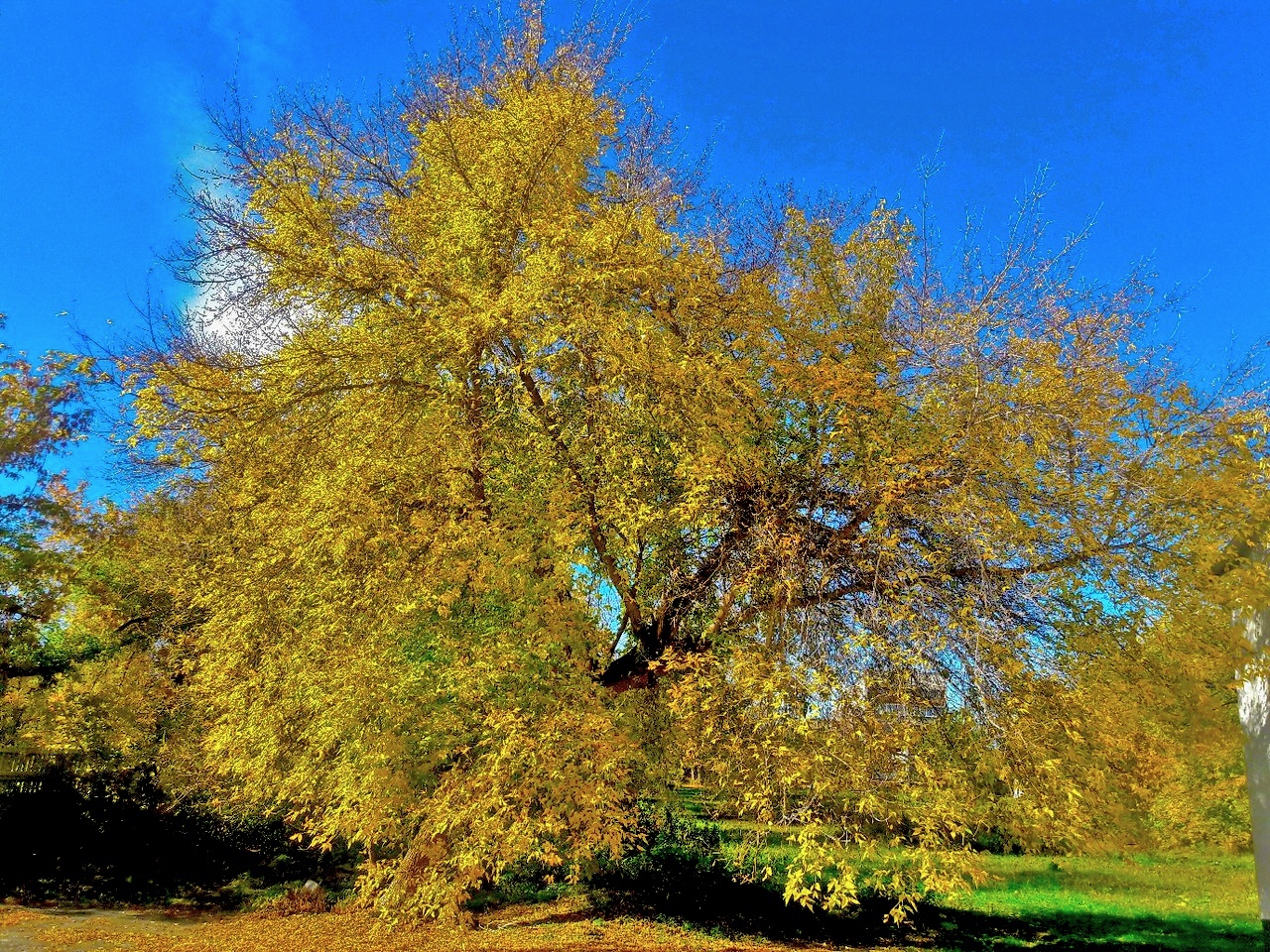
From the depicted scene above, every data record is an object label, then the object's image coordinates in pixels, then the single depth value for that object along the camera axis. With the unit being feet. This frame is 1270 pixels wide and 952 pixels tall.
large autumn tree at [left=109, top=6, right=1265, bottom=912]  25.08
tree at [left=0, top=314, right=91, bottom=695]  49.37
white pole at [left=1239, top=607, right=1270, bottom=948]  33.42
